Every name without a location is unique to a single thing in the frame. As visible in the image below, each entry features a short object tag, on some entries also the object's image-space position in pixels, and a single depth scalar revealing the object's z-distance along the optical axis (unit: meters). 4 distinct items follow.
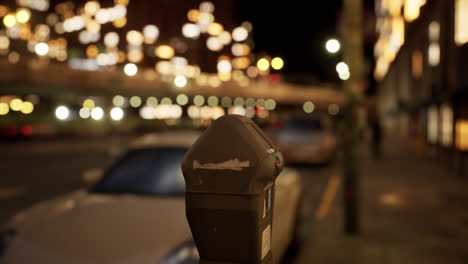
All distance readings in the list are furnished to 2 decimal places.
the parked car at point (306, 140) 16.42
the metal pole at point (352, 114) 7.00
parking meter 2.33
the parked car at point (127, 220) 3.26
